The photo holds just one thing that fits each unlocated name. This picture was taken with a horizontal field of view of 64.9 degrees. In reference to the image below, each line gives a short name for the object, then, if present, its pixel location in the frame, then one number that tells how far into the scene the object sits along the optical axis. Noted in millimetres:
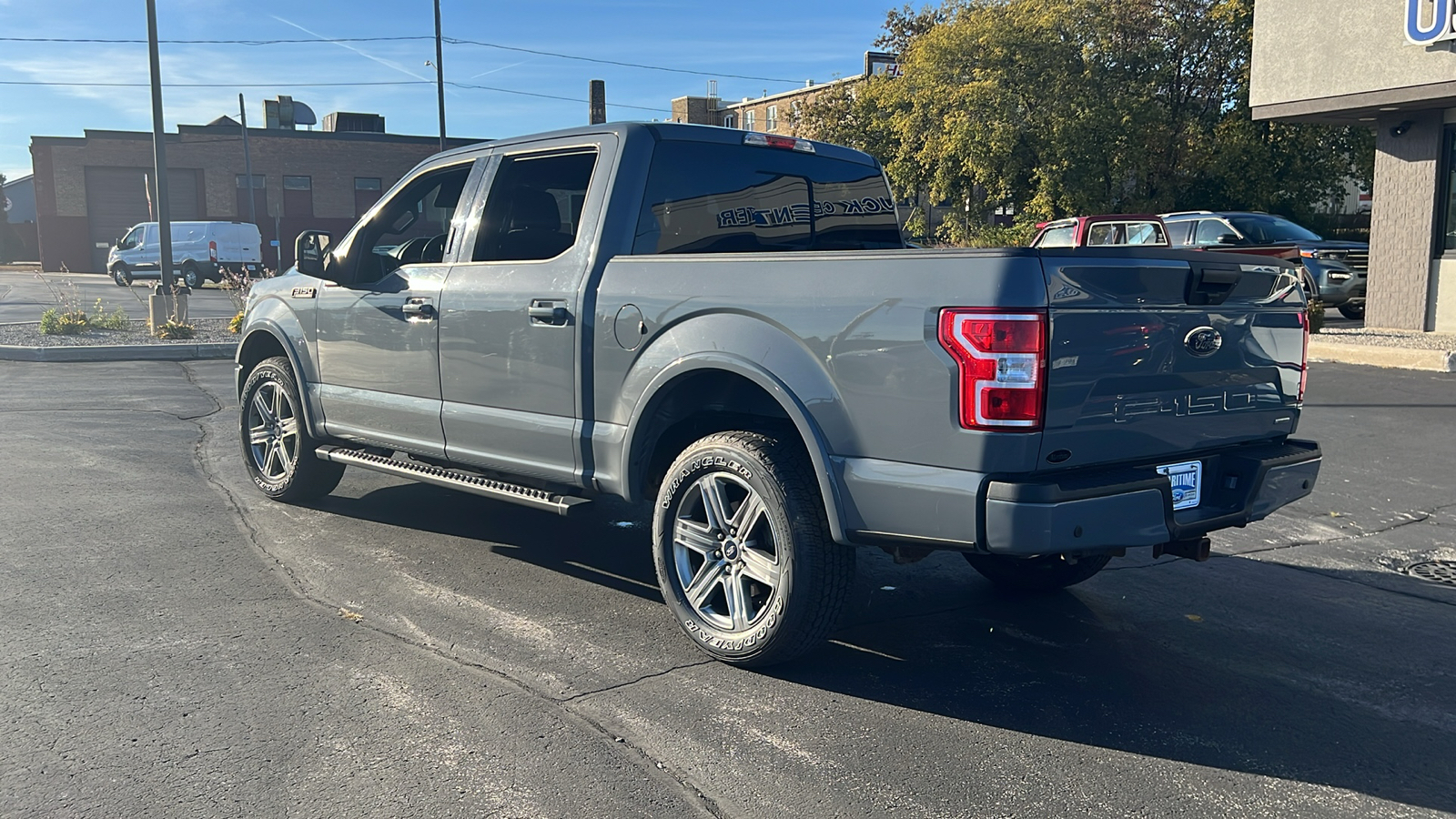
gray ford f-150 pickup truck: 3564
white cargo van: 35875
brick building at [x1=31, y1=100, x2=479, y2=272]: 46062
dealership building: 15578
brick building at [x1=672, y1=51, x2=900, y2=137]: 56538
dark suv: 17781
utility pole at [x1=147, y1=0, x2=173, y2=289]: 16641
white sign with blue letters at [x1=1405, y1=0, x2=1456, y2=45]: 14602
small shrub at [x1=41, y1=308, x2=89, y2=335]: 16766
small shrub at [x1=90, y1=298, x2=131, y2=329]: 17625
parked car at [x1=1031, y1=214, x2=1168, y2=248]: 16750
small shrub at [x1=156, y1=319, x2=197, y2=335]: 16578
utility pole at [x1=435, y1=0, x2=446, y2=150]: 31625
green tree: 30984
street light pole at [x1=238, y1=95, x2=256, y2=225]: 43719
